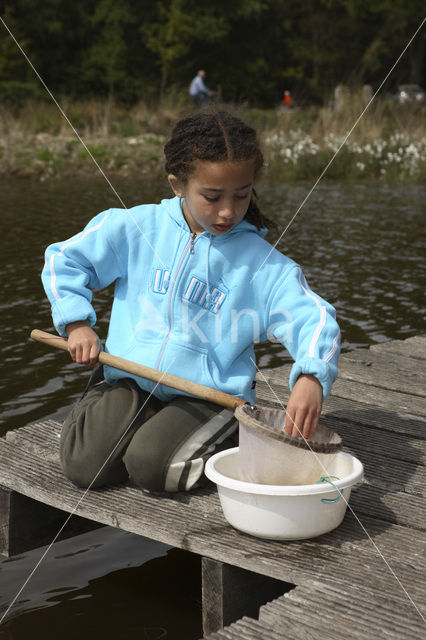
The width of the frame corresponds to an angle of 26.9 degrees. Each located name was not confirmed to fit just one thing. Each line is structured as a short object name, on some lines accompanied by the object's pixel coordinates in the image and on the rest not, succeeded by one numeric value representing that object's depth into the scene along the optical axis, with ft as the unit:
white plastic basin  7.86
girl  9.27
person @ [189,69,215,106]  78.12
